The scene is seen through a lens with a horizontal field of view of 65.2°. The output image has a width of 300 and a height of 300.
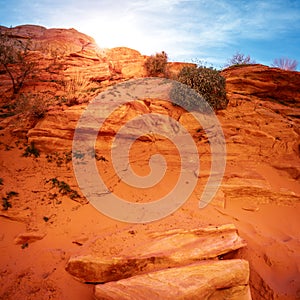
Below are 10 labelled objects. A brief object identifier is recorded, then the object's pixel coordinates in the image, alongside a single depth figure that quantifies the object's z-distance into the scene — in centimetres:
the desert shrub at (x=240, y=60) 1815
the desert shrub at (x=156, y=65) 1129
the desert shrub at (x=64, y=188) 564
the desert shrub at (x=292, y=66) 1855
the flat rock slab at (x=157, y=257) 373
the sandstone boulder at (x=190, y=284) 331
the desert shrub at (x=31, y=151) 648
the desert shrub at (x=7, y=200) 503
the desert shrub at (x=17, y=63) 1059
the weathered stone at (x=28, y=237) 448
